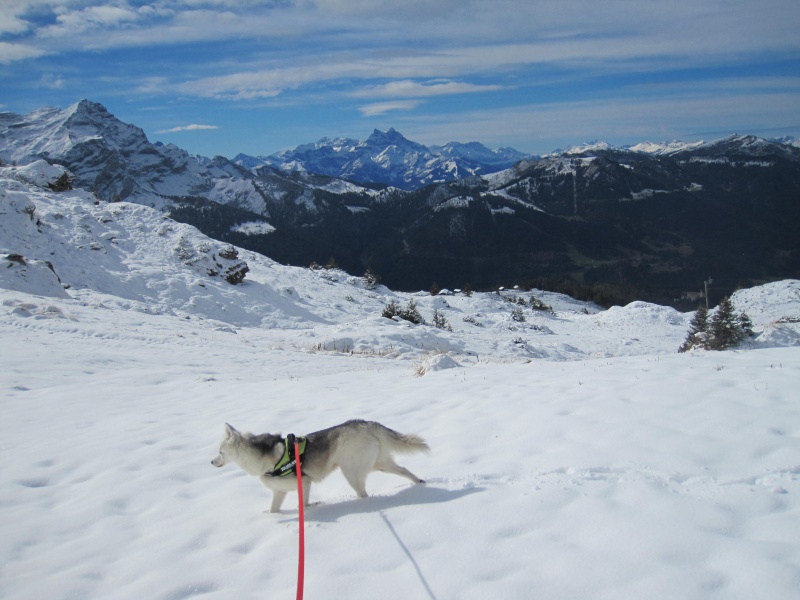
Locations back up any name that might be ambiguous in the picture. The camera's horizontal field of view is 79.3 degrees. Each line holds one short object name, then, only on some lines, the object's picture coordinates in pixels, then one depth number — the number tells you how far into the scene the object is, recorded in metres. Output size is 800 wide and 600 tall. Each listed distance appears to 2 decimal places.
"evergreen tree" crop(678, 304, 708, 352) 22.24
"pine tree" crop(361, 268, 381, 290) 48.31
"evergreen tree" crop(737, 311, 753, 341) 20.88
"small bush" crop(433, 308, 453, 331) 31.18
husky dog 4.66
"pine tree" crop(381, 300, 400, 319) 29.52
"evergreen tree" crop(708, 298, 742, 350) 19.91
